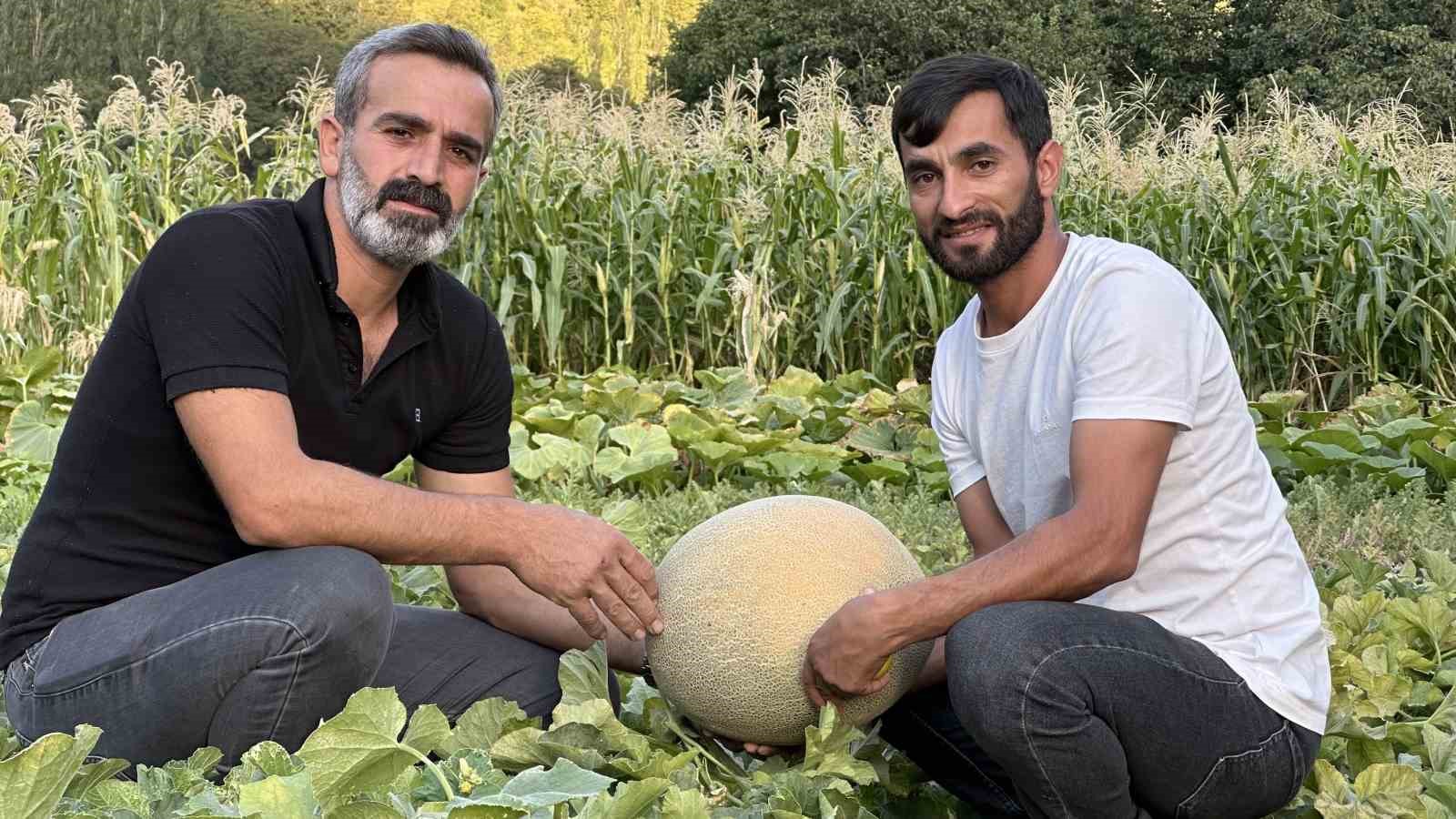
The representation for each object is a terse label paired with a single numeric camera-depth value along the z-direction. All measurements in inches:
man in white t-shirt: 96.7
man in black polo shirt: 104.3
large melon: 106.7
